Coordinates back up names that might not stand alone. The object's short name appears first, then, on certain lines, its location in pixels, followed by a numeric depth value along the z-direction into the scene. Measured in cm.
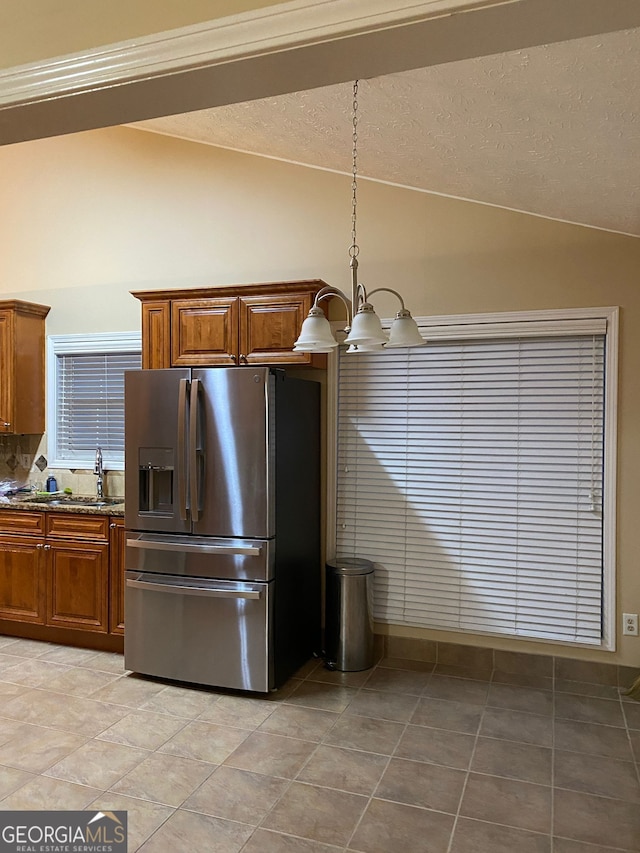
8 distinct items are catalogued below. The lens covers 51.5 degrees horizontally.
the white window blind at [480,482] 379
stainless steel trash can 396
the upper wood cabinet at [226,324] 392
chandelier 265
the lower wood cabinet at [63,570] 424
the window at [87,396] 489
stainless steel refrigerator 361
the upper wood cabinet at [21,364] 479
